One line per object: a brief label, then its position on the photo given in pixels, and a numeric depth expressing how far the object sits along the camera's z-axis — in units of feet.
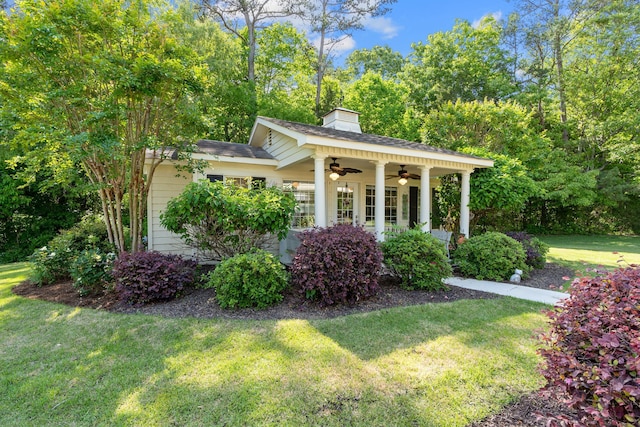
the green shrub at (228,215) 16.89
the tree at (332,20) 58.80
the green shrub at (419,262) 18.40
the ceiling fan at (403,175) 28.97
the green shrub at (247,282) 15.23
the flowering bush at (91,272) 18.13
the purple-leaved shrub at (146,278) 16.21
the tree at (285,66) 62.54
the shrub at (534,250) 24.29
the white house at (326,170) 21.65
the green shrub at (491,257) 21.81
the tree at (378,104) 59.62
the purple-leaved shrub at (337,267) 15.53
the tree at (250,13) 57.62
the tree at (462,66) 62.90
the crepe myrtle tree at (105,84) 15.85
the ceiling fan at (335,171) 25.02
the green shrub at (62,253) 20.76
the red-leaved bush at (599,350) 4.78
